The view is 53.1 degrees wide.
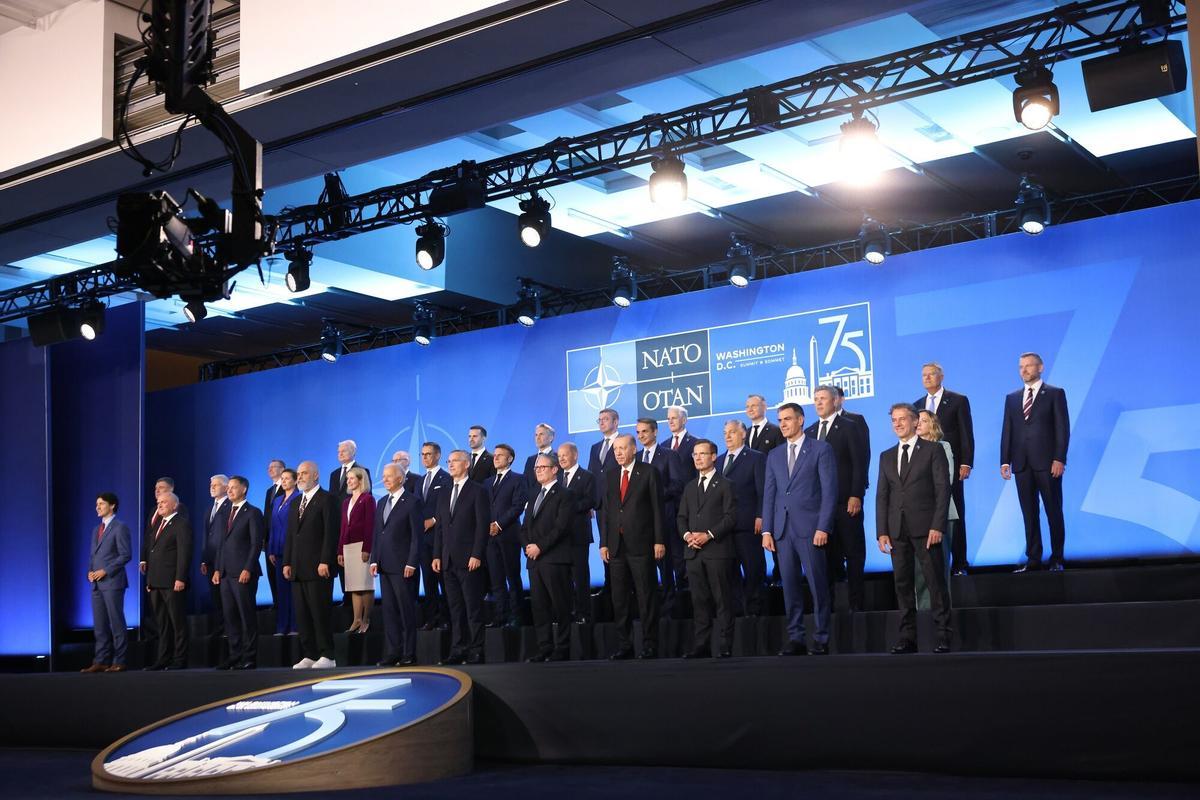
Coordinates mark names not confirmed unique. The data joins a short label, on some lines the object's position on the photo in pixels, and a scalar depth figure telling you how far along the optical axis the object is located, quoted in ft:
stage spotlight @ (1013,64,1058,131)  21.38
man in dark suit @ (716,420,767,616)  24.18
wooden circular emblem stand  18.93
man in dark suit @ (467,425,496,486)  29.27
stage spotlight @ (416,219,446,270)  28.84
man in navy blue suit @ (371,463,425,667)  26.18
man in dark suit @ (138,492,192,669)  29.78
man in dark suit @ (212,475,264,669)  28.66
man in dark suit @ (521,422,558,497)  27.14
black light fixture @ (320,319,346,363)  42.19
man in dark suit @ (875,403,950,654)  20.26
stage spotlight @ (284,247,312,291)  30.66
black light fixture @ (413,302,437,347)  39.55
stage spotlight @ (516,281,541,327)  37.96
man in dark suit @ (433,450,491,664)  25.32
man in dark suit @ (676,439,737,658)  22.03
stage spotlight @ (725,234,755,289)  33.65
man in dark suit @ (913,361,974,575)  25.41
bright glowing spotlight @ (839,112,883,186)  23.26
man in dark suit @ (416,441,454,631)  27.53
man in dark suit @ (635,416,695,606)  25.53
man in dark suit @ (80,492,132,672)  30.12
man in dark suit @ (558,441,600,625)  24.79
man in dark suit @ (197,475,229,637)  30.48
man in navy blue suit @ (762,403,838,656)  21.31
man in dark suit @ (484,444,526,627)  27.27
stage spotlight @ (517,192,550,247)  27.63
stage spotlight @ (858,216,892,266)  32.42
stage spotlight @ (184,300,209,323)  26.63
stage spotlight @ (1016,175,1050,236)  29.53
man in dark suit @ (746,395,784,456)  25.79
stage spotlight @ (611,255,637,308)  35.94
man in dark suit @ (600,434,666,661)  23.12
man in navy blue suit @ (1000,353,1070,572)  24.76
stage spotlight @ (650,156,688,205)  25.54
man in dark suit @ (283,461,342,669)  27.12
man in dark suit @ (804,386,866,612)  23.52
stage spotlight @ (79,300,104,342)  34.83
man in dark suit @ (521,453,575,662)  24.25
